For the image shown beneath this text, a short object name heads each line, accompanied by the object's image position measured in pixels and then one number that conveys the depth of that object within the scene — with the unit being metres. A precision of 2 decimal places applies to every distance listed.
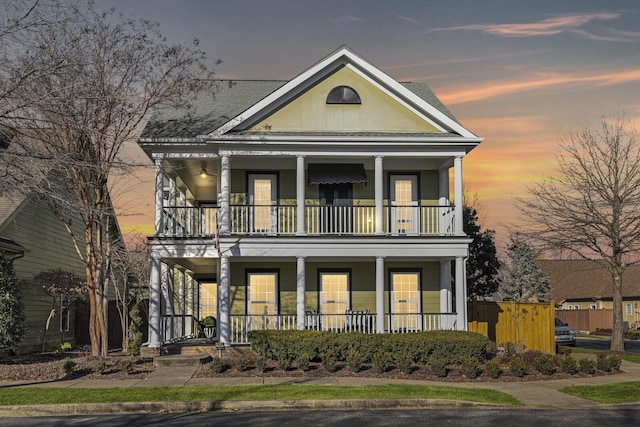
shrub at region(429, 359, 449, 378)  20.03
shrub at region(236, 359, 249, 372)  20.23
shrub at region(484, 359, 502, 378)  19.81
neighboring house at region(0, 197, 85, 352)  25.44
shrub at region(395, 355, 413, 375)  20.20
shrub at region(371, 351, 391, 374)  20.30
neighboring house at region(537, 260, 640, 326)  60.69
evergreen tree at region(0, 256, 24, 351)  22.05
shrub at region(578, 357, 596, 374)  20.89
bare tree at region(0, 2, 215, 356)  17.30
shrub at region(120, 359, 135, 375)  19.89
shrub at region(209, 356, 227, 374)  20.08
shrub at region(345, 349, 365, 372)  20.41
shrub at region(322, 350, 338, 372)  20.38
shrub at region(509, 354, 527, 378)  20.11
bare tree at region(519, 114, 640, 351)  27.02
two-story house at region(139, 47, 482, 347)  24.25
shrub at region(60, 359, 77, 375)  19.52
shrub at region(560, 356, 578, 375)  20.72
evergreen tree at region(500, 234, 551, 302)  51.91
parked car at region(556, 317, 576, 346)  35.66
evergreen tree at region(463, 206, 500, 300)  39.66
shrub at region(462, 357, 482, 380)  19.88
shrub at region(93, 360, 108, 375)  19.64
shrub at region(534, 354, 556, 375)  20.34
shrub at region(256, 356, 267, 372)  20.06
